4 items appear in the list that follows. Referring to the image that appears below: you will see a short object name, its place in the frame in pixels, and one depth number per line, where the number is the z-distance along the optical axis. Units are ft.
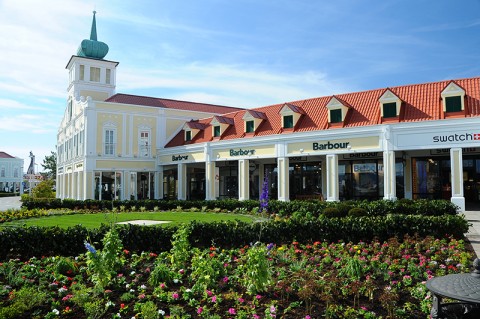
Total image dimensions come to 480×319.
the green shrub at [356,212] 47.93
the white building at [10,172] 311.06
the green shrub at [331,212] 49.91
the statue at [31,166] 143.33
